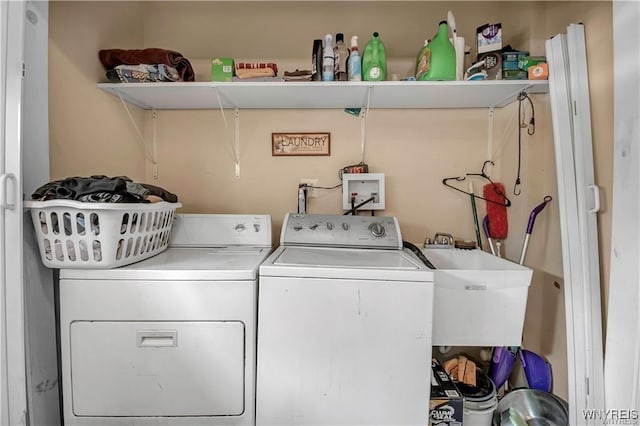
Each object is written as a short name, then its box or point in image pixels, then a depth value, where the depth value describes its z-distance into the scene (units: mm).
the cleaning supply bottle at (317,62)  1549
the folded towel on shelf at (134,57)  1539
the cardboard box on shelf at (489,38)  1604
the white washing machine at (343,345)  1081
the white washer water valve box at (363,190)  1867
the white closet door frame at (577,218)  1306
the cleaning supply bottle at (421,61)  1552
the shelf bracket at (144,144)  1812
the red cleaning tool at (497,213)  1829
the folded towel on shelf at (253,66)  1558
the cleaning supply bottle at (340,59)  1562
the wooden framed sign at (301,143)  1940
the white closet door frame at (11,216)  936
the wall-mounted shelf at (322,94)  1525
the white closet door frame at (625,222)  1089
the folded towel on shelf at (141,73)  1514
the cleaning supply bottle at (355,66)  1551
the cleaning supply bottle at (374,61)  1524
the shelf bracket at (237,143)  1943
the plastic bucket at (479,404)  1460
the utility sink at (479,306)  1278
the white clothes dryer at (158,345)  1082
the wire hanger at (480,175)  1849
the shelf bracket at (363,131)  1924
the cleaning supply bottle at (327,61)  1541
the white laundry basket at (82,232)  1016
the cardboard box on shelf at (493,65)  1565
